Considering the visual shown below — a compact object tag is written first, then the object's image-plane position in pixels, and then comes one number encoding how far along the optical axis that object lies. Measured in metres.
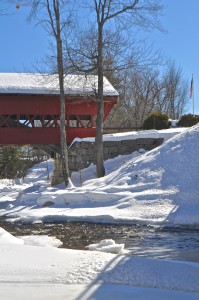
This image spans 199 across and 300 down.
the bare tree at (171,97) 43.94
